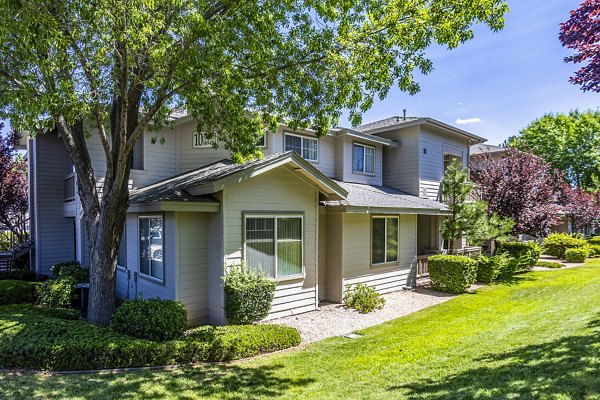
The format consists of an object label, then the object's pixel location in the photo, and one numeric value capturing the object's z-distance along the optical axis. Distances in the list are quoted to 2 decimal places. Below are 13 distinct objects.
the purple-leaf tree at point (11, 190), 16.91
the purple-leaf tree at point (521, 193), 16.12
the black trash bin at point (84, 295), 11.05
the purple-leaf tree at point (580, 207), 27.22
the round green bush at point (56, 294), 11.19
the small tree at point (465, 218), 14.77
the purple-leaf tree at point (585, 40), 5.33
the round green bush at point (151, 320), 7.31
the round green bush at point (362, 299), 10.97
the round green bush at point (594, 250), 23.61
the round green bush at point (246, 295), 8.83
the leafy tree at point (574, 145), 37.99
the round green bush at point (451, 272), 13.19
